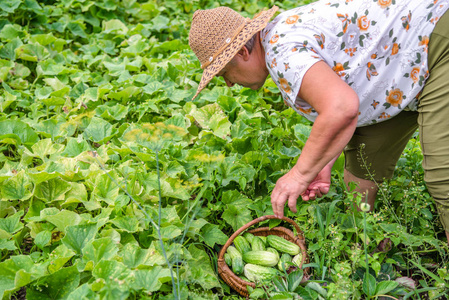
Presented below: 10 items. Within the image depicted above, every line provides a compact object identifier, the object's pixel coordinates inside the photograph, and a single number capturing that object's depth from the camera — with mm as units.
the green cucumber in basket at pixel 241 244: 2520
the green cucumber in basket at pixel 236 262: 2417
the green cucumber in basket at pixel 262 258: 2416
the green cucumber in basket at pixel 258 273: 2346
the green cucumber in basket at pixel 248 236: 2590
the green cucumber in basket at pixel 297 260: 2415
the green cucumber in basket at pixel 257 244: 2526
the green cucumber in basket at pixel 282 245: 2457
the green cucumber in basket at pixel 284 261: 2381
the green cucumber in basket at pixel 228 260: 2473
